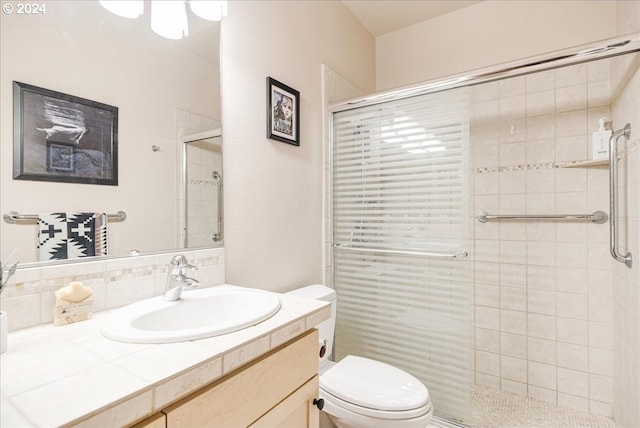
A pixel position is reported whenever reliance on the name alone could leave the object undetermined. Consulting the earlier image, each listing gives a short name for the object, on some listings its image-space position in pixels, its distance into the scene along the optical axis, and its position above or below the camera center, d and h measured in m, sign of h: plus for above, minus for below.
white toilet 1.21 -0.72
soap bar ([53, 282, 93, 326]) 0.83 -0.24
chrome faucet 1.03 -0.21
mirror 0.82 +0.38
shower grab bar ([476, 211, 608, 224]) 1.87 -0.02
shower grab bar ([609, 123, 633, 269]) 1.54 +0.11
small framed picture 1.58 +0.54
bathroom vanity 0.48 -0.28
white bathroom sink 0.71 -0.28
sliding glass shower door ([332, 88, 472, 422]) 1.64 -0.14
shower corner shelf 1.79 +0.30
